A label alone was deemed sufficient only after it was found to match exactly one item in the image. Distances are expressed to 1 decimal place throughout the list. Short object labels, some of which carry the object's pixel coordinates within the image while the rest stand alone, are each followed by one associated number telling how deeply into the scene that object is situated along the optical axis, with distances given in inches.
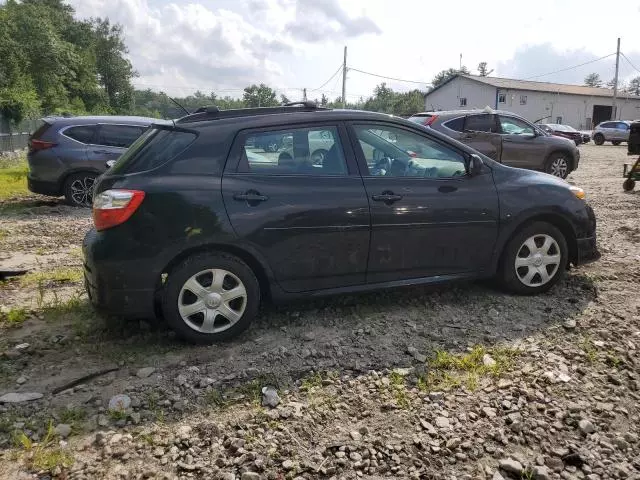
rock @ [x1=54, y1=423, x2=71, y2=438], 116.2
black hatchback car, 149.9
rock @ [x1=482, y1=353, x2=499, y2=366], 145.8
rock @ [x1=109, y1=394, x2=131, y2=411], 125.8
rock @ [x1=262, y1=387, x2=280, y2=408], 127.7
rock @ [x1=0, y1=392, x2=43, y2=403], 129.4
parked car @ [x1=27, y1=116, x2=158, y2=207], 374.9
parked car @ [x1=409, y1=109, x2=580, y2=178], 450.3
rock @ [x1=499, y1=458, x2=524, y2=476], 105.3
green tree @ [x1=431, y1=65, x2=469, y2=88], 3365.9
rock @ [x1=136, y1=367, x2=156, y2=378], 140.9
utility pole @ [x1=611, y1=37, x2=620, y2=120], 2018.0
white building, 2046.8
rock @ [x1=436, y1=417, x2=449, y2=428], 119.6
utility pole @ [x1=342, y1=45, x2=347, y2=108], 1746.4
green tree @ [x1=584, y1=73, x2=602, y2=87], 4649.6
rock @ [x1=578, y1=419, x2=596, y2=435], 117.2
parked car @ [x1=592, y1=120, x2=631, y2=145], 1320.7
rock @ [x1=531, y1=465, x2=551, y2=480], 103.4
